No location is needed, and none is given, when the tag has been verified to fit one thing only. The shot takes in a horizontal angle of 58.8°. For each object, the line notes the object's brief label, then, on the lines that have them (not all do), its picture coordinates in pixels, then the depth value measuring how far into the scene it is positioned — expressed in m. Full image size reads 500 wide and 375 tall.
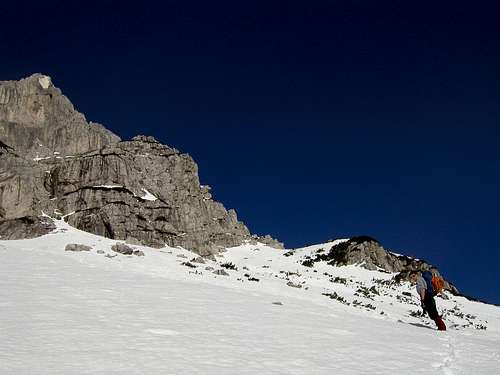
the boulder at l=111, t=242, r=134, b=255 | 33.59
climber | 15.21
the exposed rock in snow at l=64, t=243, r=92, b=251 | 30.92
